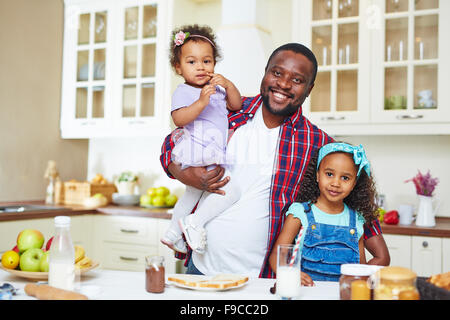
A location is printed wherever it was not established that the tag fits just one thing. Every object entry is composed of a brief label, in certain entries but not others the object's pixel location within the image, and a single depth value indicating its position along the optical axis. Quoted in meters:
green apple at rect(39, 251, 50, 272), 1.40
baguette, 1.15
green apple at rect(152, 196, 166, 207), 3.54
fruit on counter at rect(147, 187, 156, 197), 3.60
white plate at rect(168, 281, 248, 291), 1.31
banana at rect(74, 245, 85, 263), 1.46
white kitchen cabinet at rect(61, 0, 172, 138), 3.57
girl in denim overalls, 1.65
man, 1.67
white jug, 2.79
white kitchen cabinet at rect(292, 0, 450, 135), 2.92
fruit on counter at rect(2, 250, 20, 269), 1.43
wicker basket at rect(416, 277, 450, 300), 1.04
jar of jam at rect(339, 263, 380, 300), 1.14
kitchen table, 1.26
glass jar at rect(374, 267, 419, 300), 1.08
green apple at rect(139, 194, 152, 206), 3.57
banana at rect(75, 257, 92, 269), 1.45
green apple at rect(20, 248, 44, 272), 1.41
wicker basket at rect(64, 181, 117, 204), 3.70
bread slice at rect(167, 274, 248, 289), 1.31
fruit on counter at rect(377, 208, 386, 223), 2.92
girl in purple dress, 1.68
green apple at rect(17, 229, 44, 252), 1.48
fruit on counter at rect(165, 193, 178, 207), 3.55
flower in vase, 2.87
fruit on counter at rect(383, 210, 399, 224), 2.86
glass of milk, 1.20
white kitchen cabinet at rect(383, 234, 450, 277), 2.63
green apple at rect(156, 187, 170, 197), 3.57
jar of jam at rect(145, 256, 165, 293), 1.29
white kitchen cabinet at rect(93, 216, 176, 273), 3.30
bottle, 1.29
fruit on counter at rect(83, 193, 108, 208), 3.51
